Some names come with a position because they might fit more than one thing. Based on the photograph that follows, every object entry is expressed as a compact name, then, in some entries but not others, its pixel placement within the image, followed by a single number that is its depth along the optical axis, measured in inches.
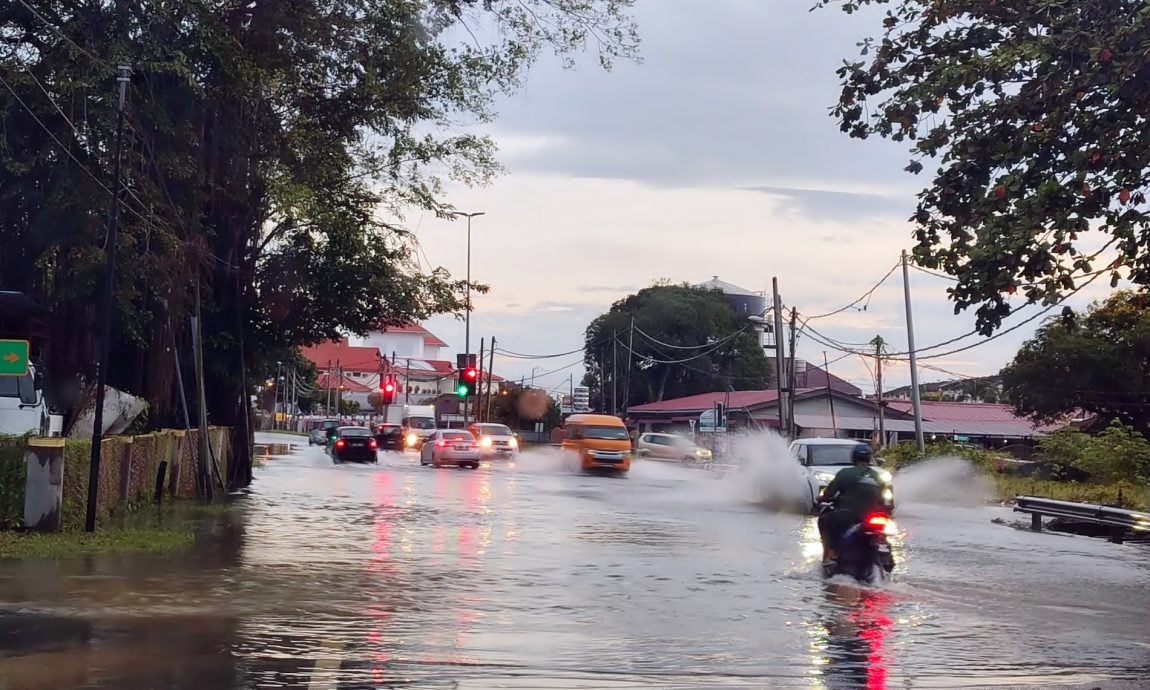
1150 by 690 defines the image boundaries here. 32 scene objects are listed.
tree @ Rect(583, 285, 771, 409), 3540.8
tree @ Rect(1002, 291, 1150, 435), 2033.7
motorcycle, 563.2
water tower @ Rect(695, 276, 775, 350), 4478.3
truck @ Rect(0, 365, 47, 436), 865.5
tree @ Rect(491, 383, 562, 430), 3954.2
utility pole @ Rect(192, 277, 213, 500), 1085.8
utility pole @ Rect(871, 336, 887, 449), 2319.1
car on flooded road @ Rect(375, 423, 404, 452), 2869.1
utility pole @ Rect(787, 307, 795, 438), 1860.2
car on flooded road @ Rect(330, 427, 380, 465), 2054.6
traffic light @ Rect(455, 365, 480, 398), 1971.0
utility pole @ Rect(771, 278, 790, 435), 1872.5
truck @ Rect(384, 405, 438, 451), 2842.0
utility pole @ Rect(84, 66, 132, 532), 698.8
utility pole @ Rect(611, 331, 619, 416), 3036.9
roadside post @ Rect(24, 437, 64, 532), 673.6
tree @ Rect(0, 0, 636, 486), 934.4
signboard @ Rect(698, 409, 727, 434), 2279.7
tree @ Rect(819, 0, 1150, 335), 441.1
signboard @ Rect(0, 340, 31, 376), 652.1
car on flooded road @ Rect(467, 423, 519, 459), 2219.5
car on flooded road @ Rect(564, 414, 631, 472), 1836.9
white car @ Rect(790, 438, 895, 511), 994.1
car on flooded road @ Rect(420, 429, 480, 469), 1872.5
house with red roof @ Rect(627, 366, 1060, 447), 2888.8
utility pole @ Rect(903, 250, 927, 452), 1709.8
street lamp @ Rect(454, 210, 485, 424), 2797.7
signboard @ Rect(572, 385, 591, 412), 3774.6
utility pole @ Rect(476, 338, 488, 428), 3129.9
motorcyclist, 565.6
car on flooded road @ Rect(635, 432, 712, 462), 2361.0
